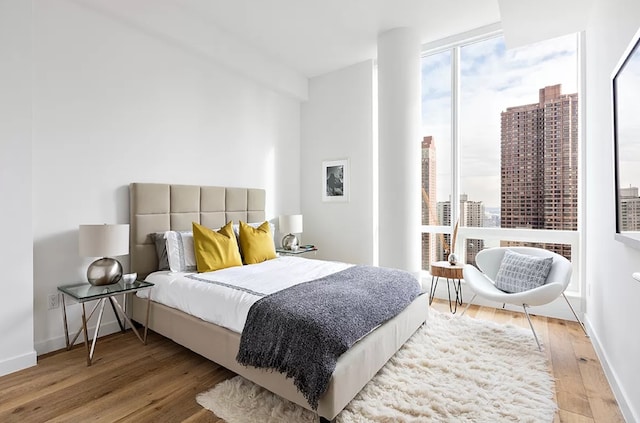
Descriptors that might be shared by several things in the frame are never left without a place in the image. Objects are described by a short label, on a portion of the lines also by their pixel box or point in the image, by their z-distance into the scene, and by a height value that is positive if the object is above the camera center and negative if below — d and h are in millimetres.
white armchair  2486 -589
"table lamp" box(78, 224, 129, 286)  2404 -269
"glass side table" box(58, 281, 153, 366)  2301 -596
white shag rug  1736 -1081
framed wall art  4531 +464
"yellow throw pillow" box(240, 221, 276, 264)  3305 -342
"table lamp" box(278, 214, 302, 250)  4242 -206
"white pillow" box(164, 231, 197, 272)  2910 -365
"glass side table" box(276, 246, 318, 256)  4145 -505
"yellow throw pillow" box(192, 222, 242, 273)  2902 -352
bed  1733 -789
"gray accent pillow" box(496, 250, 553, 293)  2803 -532
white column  3664 +822
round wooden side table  3377 -648
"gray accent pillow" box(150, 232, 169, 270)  2984 -343
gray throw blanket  1622 -643
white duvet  2119 -548
